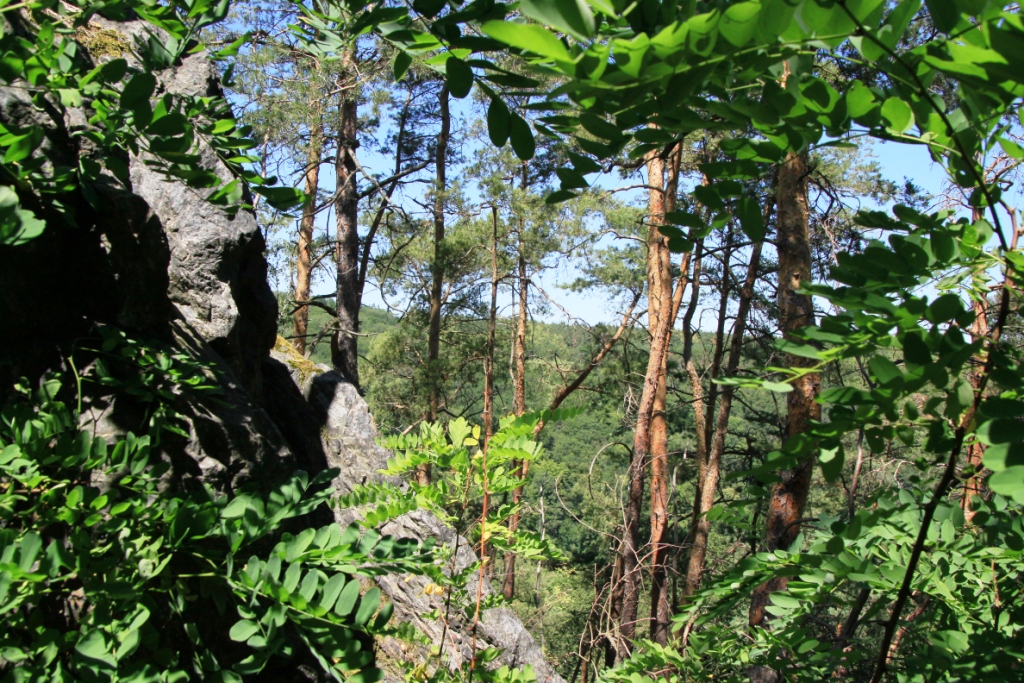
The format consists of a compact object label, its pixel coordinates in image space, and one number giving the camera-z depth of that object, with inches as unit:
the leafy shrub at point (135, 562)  40.4
